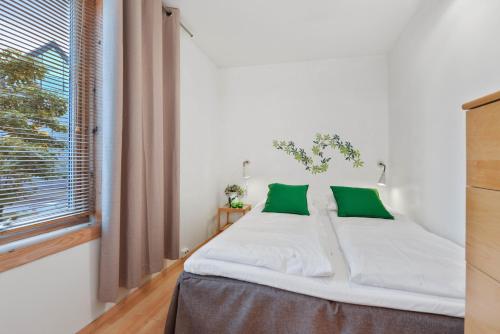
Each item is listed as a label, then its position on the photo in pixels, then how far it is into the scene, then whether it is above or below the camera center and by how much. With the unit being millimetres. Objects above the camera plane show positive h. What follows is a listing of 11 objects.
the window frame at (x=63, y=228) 1146 -379
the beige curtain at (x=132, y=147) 1536 +143
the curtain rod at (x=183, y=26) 2182 +1494
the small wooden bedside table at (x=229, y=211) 3158 -620
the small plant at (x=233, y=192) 3359 -387
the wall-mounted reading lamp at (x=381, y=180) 2773 -172
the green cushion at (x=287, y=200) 2420 -370
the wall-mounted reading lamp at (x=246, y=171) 3416 -72
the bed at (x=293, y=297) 1037 -661
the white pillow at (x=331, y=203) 2602 -438
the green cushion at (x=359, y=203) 2244 -383
